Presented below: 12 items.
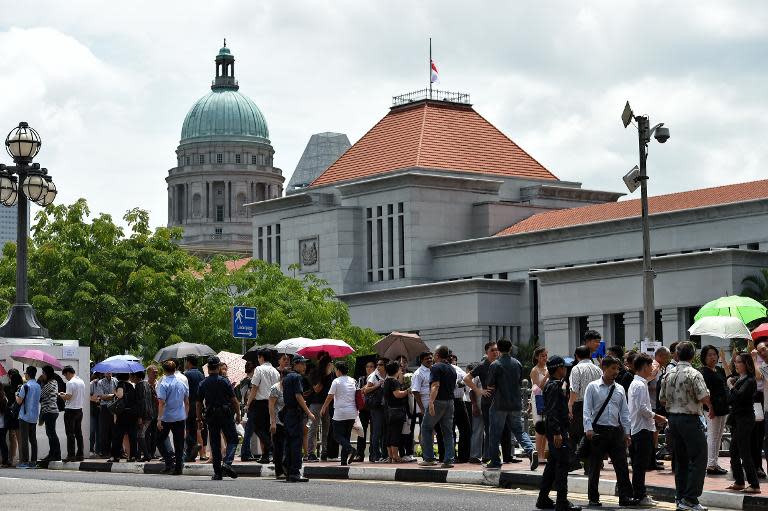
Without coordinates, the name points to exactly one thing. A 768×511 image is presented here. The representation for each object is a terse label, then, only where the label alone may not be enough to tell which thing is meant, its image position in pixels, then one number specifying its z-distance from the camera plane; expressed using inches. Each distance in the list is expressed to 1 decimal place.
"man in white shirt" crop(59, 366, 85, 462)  1082.7
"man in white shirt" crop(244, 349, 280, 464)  965.2
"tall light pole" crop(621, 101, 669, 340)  1325.0
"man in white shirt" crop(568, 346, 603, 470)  780.6
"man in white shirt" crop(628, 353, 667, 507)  705.6
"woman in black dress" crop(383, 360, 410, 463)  986.1
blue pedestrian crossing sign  1234.6
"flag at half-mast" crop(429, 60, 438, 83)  3656.5
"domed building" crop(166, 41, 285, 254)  6624.0
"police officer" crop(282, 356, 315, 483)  858.8
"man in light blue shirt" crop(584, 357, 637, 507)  701.9
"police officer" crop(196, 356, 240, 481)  879.1
